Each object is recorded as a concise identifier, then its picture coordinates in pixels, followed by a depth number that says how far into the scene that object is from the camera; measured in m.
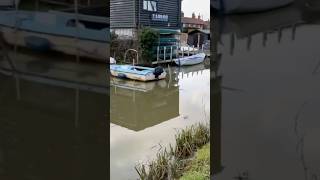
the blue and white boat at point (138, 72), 15.13
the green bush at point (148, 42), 17.88
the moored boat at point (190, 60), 21.30
